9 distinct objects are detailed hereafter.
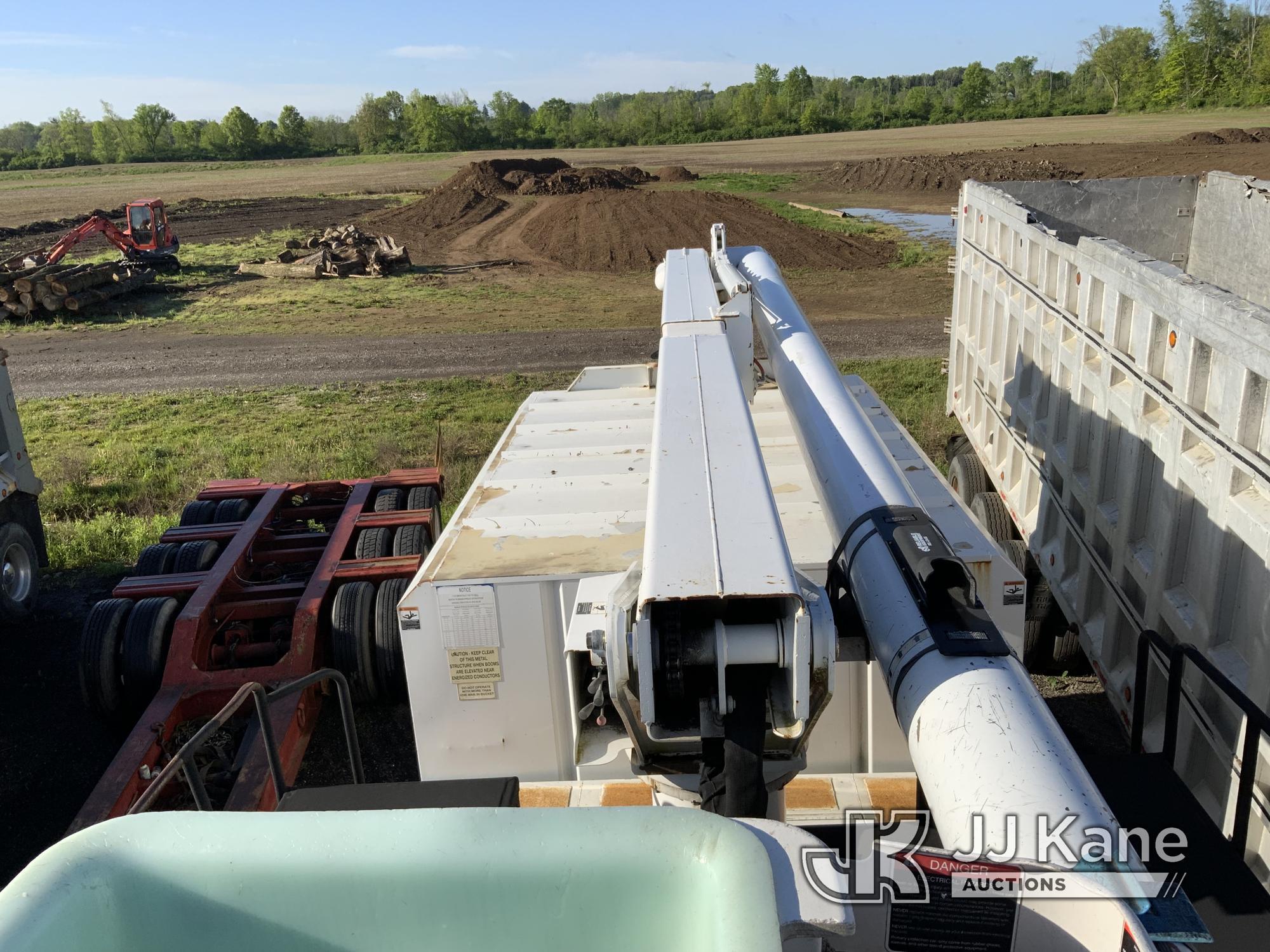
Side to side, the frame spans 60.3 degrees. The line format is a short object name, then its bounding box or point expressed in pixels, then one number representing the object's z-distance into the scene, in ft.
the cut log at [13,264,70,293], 80.43
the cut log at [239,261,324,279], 94.48
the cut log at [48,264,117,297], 80.64
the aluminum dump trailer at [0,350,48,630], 28.91
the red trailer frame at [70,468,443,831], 19.90
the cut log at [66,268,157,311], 80.84
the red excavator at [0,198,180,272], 94.27
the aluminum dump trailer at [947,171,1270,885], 12.85
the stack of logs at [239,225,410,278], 94.63
